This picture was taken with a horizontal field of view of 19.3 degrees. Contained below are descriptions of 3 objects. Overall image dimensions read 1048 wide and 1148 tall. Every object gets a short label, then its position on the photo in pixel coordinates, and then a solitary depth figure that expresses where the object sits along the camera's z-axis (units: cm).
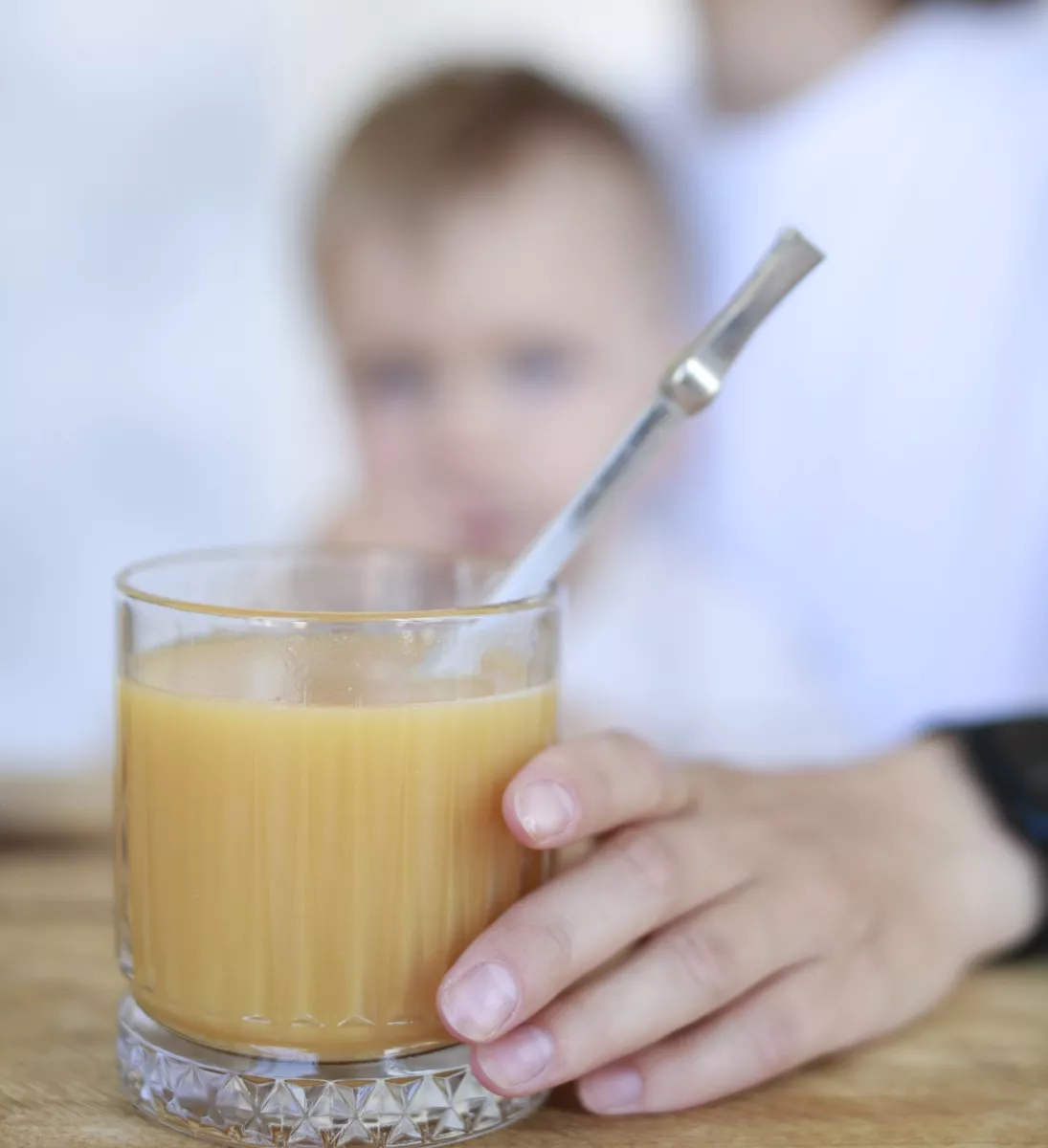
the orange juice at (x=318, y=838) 51
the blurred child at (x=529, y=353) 136
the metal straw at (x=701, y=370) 52
